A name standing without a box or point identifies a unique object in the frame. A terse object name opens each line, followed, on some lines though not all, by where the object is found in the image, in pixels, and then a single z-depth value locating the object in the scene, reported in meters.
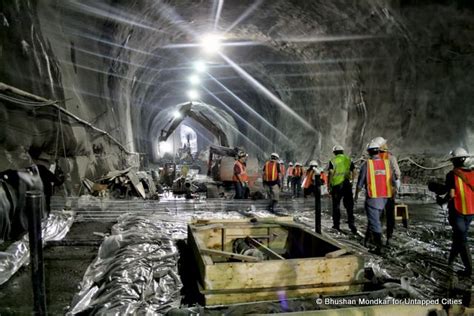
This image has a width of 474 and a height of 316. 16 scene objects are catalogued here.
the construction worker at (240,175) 10.28
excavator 12.67
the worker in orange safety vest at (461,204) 4.21
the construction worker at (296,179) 13.48
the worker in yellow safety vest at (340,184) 6.80
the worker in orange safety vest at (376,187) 5.32
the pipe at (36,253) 2.65
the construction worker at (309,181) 10.94
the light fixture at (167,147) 41.39
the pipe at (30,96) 4.85
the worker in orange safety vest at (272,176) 9.51
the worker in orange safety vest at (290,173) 14.95
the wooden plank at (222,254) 3.70
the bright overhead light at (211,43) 15.51
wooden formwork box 3.33
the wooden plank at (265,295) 3.33
